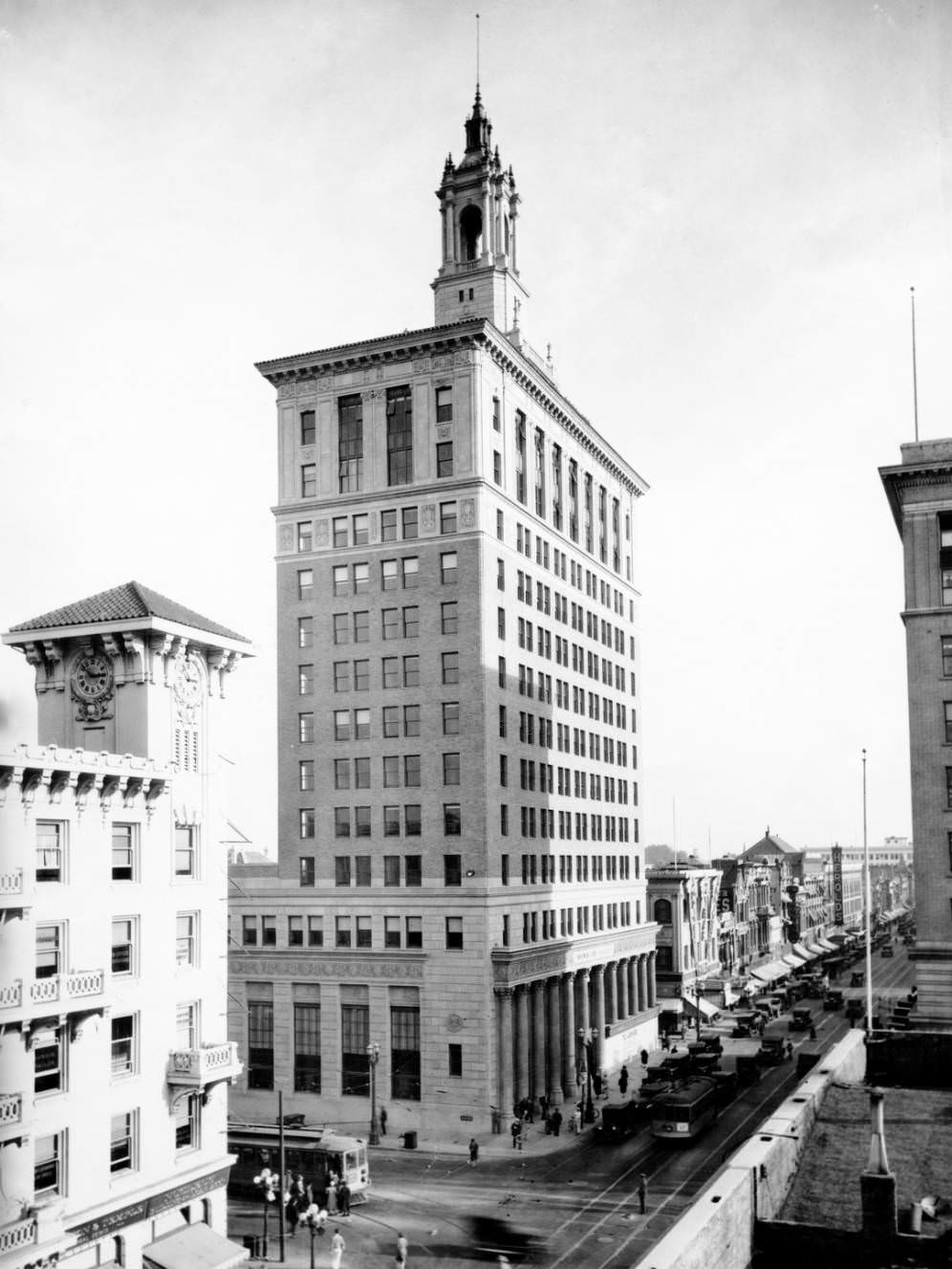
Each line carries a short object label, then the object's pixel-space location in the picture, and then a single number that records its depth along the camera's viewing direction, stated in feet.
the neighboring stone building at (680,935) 369.91
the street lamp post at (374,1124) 218.38
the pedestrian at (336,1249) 139.46
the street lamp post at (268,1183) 147.84
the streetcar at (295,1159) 173.88
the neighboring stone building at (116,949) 124.06
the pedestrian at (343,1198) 170.09
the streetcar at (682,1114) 203.92
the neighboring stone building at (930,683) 229.25
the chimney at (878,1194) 115.14
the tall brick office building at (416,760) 234.58
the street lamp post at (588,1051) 231.91
